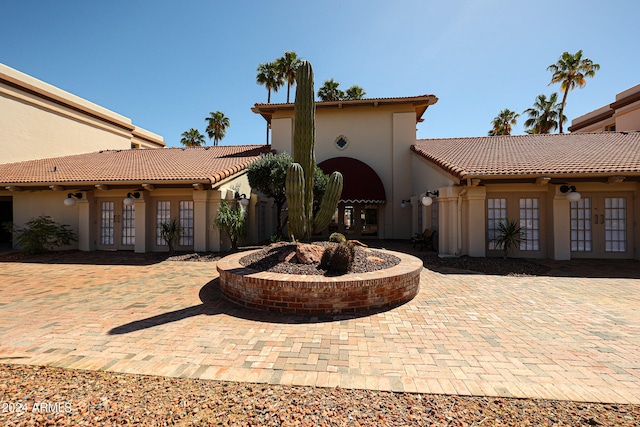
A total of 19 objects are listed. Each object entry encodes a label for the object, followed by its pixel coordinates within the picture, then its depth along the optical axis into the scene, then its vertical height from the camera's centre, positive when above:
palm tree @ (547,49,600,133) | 28.89 +15.72
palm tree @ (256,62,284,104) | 32.59 +16.91
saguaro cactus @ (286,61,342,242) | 10.37 +2.34
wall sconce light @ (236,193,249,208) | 15.84 +0.91
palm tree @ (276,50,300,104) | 32.03 +17.90
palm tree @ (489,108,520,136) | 38.84 +13.69
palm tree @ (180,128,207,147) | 43.81 +12.74
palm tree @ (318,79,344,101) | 34.16 +15.85
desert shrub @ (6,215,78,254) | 15.11 -1.18
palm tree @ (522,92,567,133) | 31.19 +11.68
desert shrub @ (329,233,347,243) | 10.39 -0.95
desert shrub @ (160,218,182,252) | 14.77 -1.04
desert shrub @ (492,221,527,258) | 13.08 -1.09
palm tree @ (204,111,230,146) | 41.97 +14.15
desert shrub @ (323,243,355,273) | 7.50 -1.28
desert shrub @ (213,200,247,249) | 14.41 -0.42
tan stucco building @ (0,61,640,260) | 13.47 +1.82
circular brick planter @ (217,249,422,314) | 6.56 -1.97
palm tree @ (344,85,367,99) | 34.16 +15.71
